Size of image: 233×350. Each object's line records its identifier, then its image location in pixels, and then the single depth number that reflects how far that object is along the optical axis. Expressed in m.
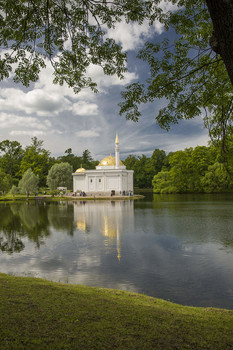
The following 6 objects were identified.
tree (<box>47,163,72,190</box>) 63.25
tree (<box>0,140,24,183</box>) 66.76
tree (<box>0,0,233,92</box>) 6.50
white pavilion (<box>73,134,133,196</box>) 57.69
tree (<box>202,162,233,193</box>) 61.81
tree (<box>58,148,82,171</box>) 89.94
